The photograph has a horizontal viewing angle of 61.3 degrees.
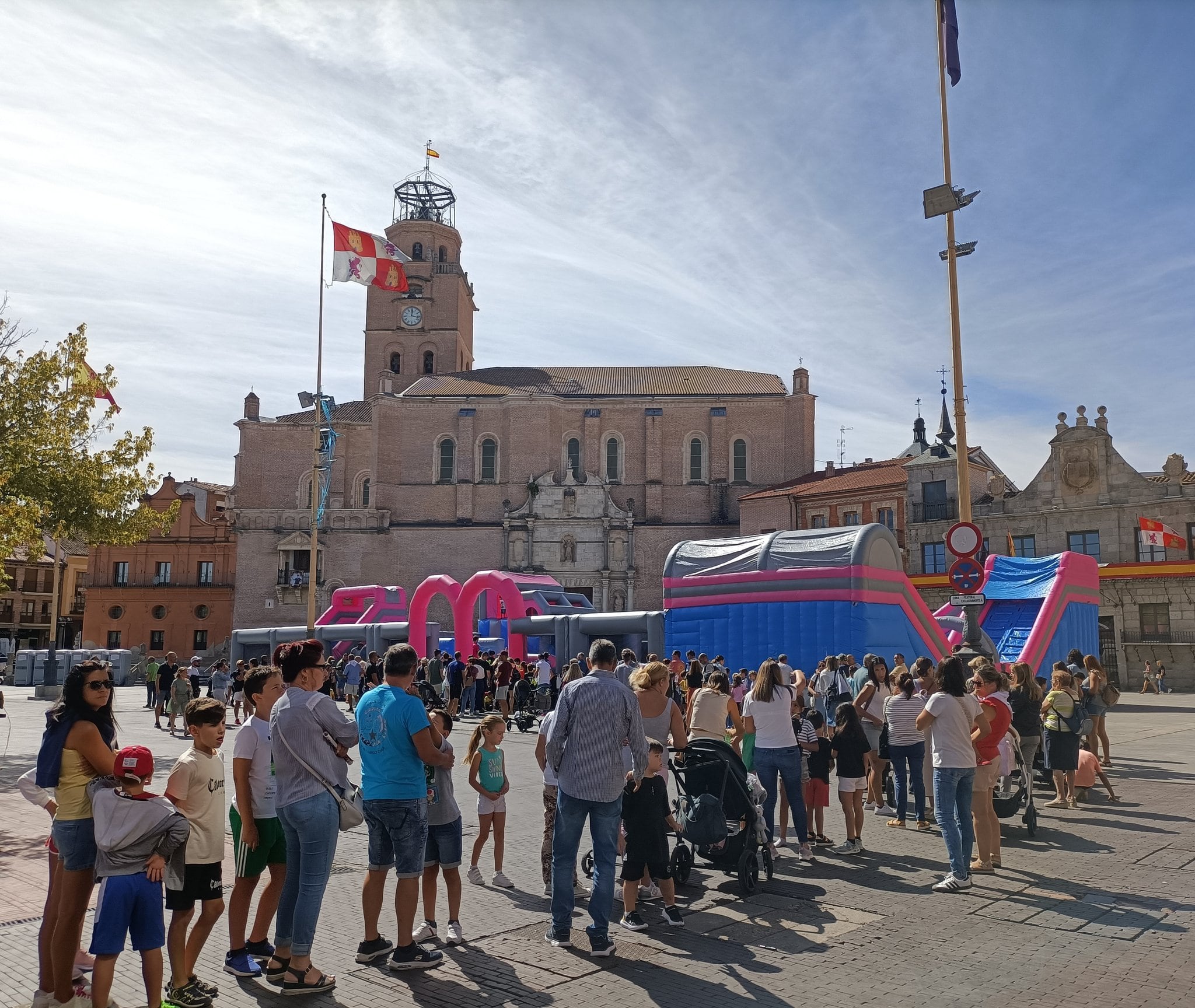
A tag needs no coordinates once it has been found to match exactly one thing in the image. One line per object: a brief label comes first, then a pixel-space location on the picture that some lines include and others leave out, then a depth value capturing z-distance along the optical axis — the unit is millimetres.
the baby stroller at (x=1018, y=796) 9453
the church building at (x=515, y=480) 54875
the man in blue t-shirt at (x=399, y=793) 5816
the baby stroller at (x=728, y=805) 7574
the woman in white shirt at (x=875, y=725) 10742
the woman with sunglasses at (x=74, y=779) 5031
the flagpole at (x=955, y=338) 14344
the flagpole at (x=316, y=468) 31844
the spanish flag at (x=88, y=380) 17656
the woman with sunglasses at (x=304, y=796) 5340
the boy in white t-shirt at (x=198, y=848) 5086
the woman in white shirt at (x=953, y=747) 7668
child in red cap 4730
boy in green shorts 5605
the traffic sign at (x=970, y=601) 13336
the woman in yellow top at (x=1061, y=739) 11062
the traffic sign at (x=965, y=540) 13148
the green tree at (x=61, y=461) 16359
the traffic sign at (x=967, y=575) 13227
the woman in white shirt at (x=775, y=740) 8578
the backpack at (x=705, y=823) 7492
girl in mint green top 7793
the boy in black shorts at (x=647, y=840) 6699
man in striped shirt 6195
